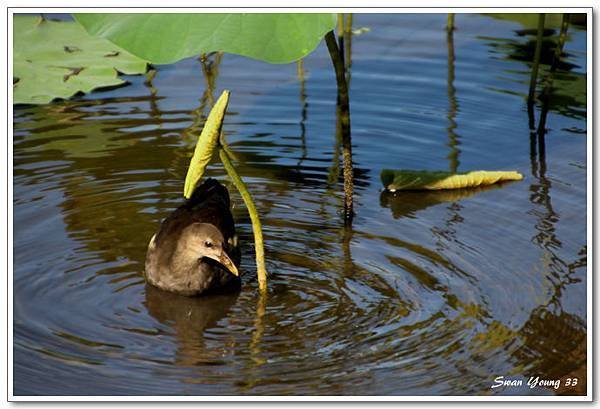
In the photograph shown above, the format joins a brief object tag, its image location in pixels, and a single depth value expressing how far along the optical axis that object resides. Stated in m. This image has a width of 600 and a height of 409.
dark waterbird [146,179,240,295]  14.63
